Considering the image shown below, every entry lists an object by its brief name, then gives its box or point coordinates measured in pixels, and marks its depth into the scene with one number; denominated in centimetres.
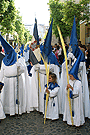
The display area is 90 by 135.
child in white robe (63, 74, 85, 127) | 468
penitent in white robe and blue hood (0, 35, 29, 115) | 553
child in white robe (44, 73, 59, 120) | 515
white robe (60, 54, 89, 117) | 551
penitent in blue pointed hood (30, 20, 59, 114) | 573
